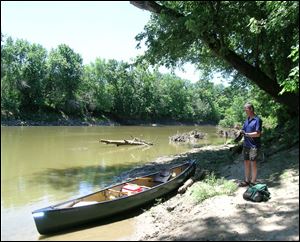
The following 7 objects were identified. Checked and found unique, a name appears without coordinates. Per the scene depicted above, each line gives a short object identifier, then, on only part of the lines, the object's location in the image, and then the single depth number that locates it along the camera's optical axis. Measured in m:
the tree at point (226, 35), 8.58
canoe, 5.77
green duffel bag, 5.28
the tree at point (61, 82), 40.97
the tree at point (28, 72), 37.15
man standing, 6.06
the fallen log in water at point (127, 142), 18.11
